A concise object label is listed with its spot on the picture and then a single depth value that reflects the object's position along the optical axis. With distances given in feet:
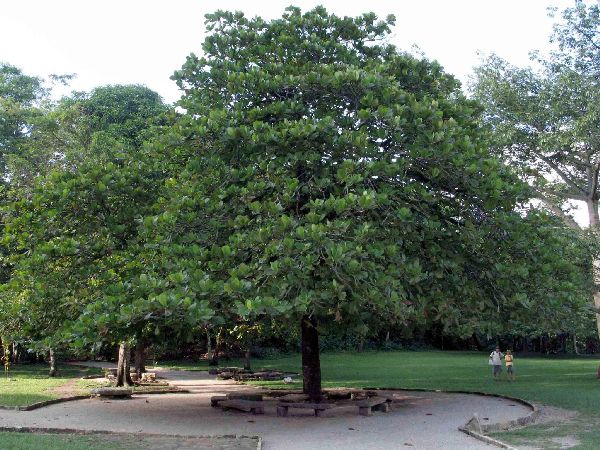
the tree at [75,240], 36.47
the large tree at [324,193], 30.50
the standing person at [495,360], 73.36
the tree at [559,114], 58.23
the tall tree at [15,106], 90.38
